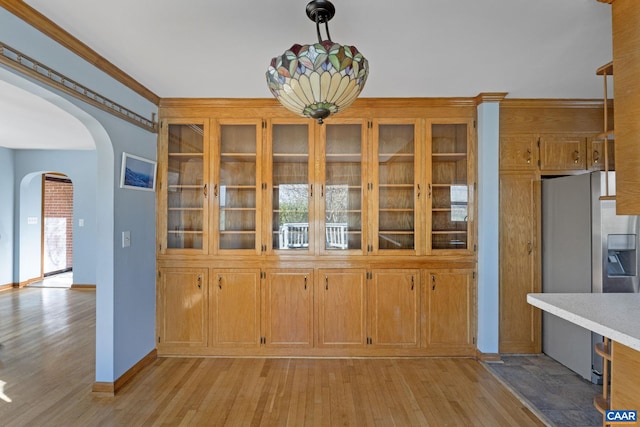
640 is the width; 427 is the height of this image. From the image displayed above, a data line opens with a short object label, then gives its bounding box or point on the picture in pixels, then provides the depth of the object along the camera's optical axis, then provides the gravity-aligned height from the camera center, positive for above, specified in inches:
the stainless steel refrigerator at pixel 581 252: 107.0 -11.3
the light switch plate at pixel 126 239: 108.3 -7.1
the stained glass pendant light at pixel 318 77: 50.3 +21.7
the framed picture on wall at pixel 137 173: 107.6 +14.9
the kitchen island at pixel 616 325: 49.1 -15.6
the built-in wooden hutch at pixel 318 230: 126.6 -4.6
